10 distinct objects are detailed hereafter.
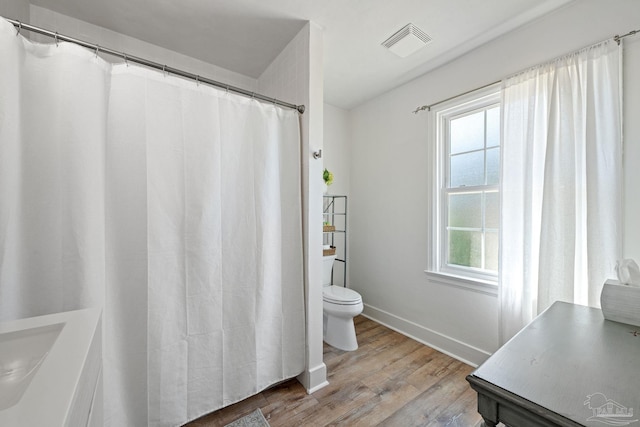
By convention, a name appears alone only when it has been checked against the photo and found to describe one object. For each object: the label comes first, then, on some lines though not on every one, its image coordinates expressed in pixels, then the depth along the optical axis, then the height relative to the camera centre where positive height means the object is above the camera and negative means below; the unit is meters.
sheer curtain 1.32 +0.15
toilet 2.07 -0.93
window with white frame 1.92 +0.19
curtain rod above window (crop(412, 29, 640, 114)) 1.29 +0.91
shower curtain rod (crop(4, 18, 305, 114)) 0.99 +0.70
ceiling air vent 1.72 +1.22
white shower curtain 1.00 -0.07
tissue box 0.98 -0.38
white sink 0.36 -0.30
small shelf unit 2.88 -0.21
